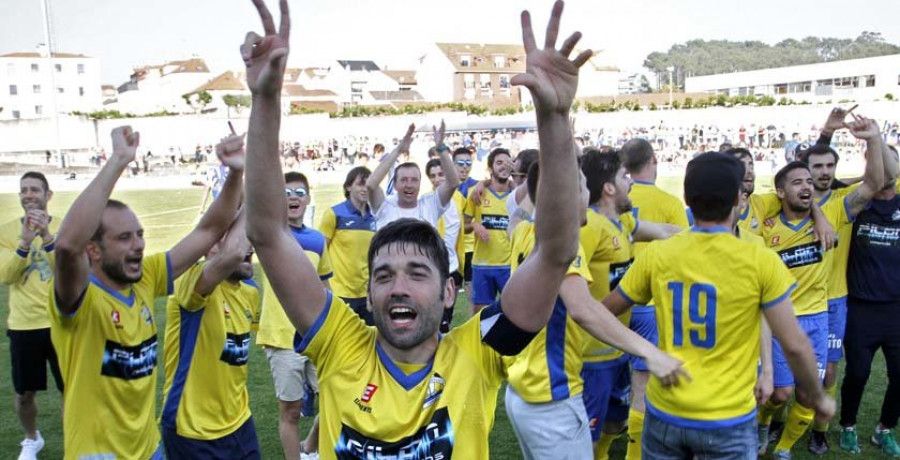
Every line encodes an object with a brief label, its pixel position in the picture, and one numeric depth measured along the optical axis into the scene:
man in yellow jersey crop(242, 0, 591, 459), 2.24
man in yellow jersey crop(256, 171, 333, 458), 5.79
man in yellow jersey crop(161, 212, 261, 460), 4.35
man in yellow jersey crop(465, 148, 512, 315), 9.69
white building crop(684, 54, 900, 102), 73.44
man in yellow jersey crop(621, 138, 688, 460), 5.71
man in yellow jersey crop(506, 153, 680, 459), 4.21
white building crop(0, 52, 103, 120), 101.06
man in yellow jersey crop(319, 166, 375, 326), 7.86
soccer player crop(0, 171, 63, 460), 6.37
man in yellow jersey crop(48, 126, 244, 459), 3.67
